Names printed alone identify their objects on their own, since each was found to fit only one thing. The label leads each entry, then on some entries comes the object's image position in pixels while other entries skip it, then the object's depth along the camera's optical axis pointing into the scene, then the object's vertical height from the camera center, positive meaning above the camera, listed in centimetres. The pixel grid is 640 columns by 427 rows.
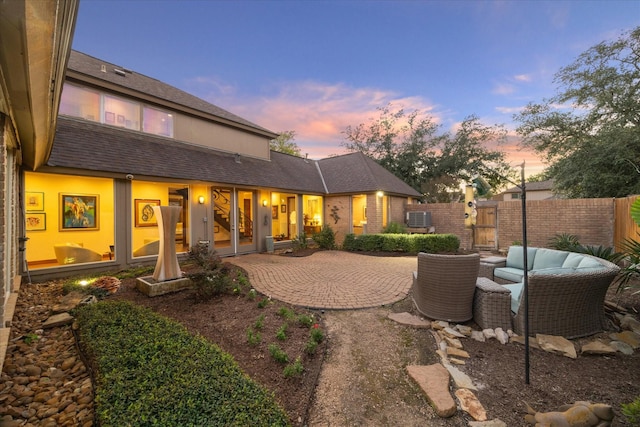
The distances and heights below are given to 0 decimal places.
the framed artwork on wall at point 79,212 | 750 +7
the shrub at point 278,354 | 275 -162
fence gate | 1082 -81
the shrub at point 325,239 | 1141 -125
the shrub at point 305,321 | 363 -163
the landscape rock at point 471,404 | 207 -173
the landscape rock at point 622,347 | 301 -173
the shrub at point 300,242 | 1110 -135
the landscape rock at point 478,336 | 334 -174
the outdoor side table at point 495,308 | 344 -139
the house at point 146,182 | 685 +106
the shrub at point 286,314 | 387 -164
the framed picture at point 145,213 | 824 +2
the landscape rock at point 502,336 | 326 -170
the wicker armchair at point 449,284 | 360 -111
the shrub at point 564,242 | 750 -105
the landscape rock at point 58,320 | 365 -163
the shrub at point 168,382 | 179 -148
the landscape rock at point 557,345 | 299 -172
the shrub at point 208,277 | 468 -125
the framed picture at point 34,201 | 716 +40
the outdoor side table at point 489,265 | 530 -120
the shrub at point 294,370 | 251 -164
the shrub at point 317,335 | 320 -162
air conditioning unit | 1243 -39
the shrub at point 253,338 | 316 -165
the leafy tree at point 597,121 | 982 +412
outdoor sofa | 315 -123
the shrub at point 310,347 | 293 -164
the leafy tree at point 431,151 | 1858 +495
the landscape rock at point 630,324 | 340 -164
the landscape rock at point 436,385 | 210 -172
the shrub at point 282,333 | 322 -163
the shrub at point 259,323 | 356 -165
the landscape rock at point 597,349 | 296 -170
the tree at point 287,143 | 2467 +713
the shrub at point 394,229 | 1178 -84
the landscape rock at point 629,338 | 315 -171
